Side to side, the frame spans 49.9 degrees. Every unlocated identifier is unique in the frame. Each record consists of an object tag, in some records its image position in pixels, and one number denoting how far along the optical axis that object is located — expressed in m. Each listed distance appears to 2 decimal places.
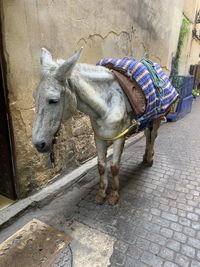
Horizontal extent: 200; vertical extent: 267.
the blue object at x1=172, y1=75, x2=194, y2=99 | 6.29
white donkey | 1.47
